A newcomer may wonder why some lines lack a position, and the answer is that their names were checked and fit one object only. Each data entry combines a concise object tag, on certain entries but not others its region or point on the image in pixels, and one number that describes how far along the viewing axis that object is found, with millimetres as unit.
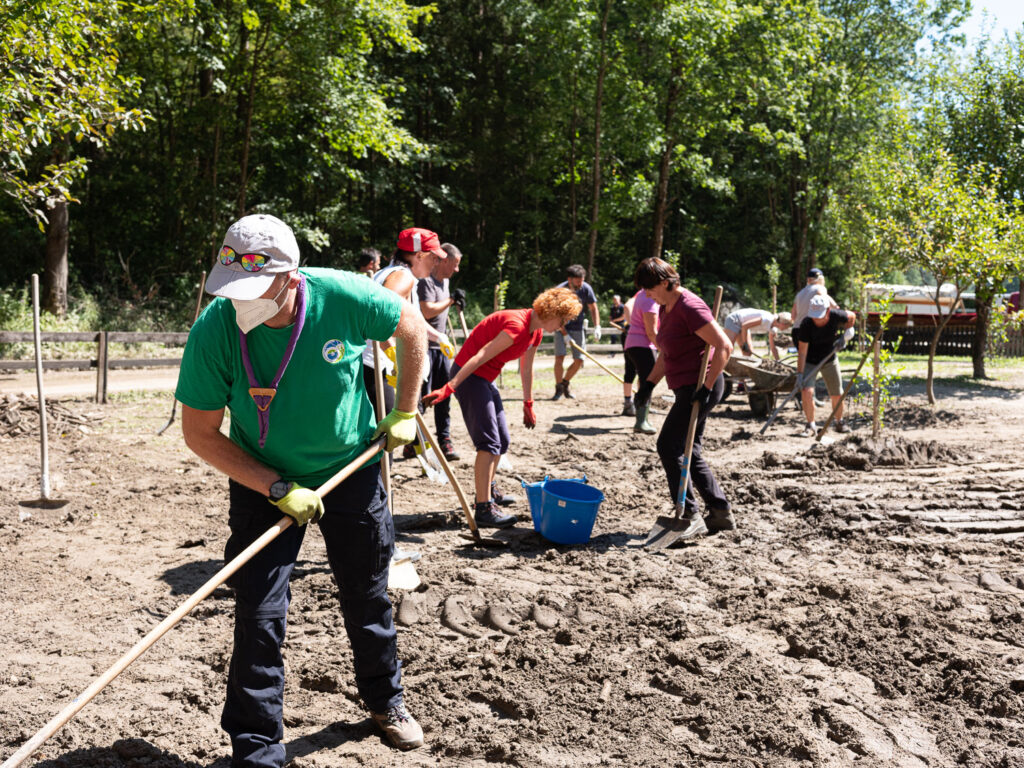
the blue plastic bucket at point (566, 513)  5293
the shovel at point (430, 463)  6276
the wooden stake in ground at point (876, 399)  8758
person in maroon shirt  5332
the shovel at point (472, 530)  4594
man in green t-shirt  2580
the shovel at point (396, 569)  4418
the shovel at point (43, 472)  5914
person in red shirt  5223
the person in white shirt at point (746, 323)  10836
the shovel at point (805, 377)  9102
